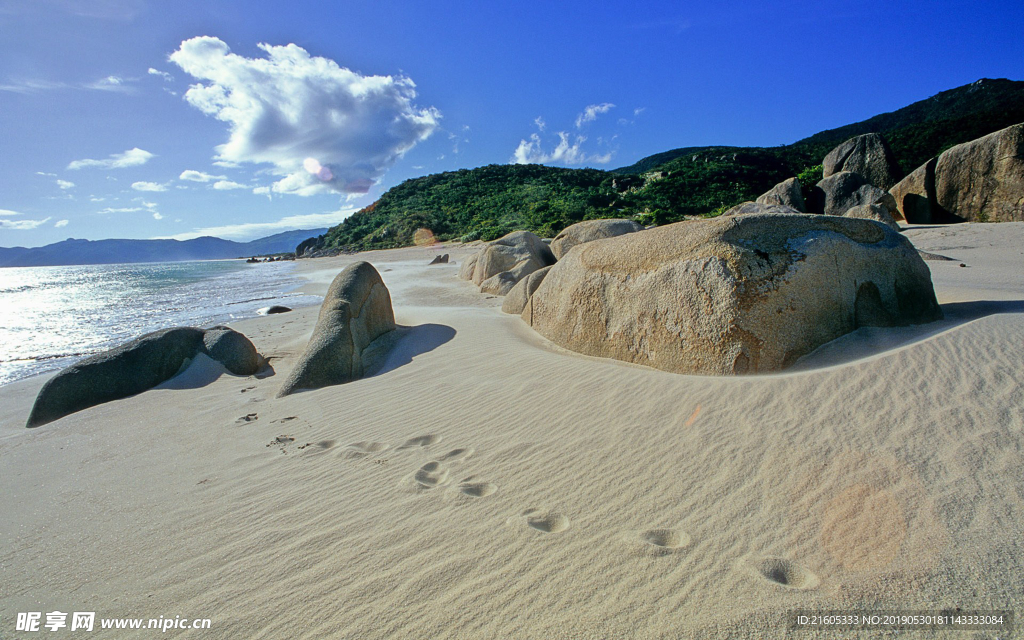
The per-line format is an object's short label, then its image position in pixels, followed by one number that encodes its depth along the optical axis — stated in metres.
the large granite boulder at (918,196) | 14.84
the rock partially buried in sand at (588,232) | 11.73
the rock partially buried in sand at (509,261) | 11.30
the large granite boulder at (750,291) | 3.82
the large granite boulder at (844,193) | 15.88
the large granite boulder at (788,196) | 17.11
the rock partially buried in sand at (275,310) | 11.25
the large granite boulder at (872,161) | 17.70
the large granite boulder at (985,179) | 12.86
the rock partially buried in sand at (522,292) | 8.05
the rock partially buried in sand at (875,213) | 11.45
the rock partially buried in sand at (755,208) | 13.05
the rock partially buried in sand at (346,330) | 5.20
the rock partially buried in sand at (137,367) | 4.91
